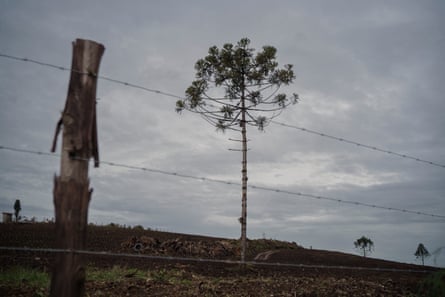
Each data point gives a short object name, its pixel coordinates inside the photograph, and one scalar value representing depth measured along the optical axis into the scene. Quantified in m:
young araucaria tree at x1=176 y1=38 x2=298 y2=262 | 12.93
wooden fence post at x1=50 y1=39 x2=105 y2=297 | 3.61
